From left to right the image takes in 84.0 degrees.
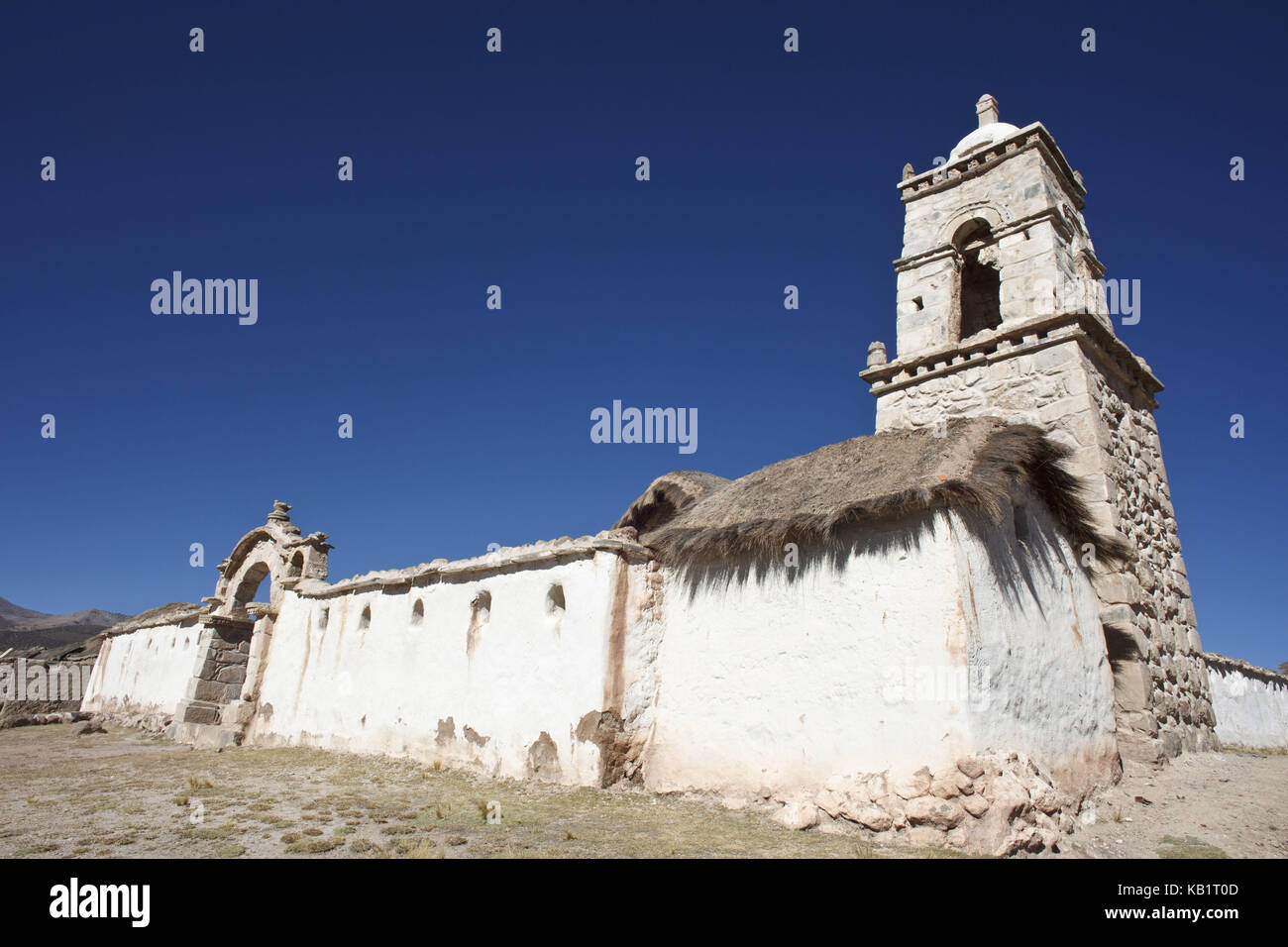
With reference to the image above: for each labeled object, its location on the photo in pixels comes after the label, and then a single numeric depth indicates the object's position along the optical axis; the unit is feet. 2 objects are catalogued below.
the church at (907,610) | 22.76
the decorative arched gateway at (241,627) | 50.14
